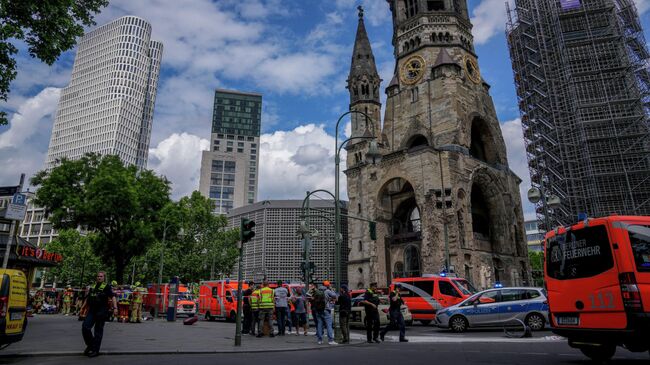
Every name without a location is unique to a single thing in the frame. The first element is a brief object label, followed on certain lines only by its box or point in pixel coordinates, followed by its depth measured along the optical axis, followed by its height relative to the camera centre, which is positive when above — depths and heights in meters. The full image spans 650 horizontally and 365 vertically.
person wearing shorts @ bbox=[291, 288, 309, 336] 14.19 -0.29
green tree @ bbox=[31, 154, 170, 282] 23.94 +5.82
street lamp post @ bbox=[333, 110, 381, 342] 15.31 +4.57
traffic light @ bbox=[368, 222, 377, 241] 21.09 +3.37
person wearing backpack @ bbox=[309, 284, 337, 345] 11.18 -0.37
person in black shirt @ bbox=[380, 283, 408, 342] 11.51 -0.44
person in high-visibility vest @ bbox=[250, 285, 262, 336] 13.08 -0.24
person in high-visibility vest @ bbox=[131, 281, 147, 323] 18.33 -0.19
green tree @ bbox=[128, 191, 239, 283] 42.34 +5.14
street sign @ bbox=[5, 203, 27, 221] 10.77 +2.35
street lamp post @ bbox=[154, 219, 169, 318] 23.23 +0.11
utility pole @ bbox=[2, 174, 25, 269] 10.52 +2.07
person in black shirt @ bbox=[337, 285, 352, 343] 11.28 -0.32
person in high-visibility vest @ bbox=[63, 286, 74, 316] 25.55 +0.04
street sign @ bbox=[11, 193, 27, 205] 11.05 +2.72
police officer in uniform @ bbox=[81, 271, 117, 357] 7.79 -0.21
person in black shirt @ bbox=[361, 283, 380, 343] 11.31 -0.46
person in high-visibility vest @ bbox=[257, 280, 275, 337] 12.71 -0.24
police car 13.52 -0.46
